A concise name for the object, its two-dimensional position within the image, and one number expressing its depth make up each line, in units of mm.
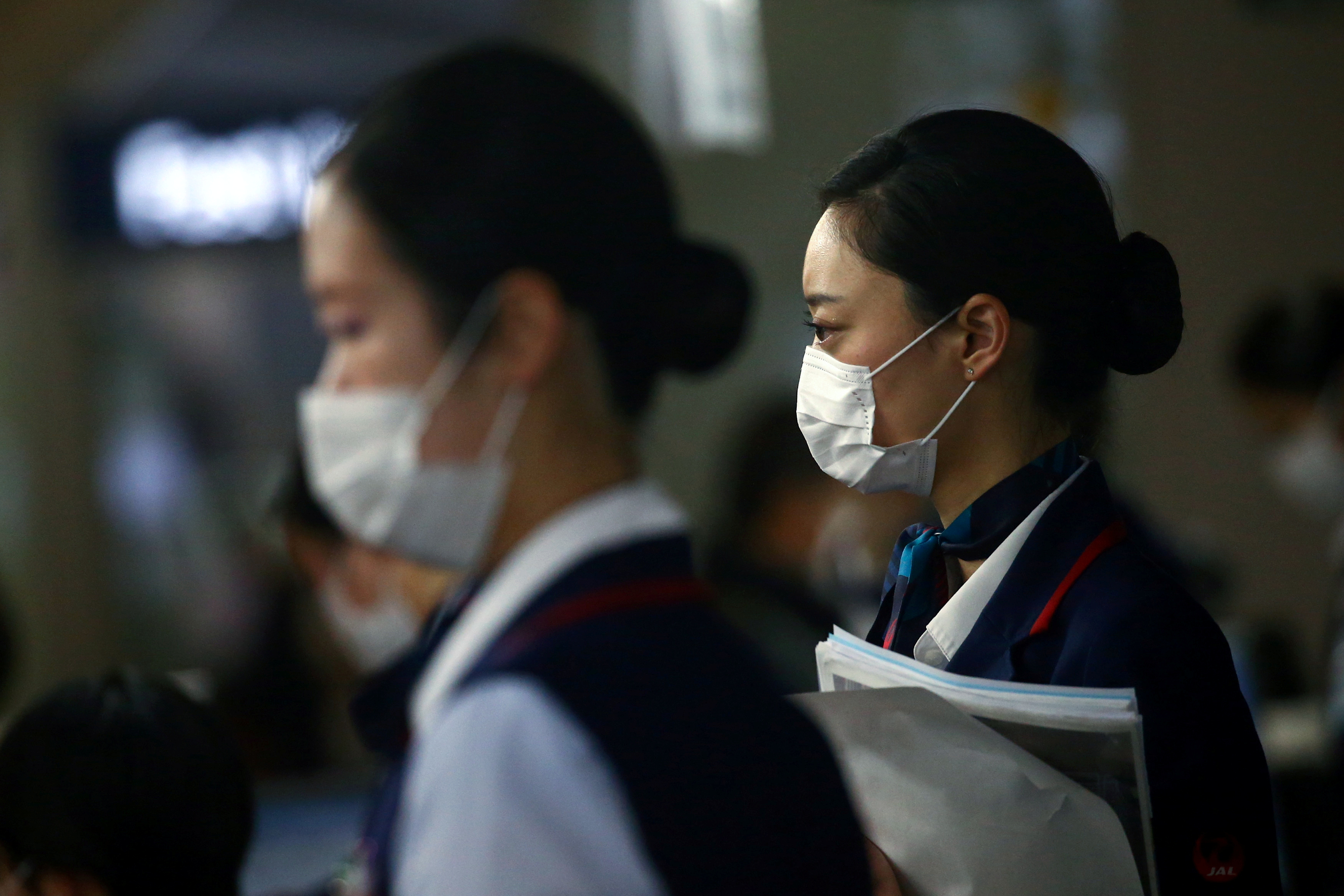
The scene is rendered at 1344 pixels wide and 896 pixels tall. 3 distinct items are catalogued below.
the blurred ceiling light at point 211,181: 12031
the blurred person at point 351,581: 5191
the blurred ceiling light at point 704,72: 10445
